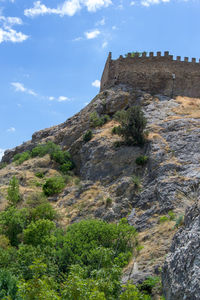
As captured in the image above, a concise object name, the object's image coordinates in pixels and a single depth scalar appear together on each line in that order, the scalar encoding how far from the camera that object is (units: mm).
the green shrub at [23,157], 32062
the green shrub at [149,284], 13812
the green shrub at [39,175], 28719
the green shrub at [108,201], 22406
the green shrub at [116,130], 27462
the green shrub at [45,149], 31477
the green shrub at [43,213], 22984
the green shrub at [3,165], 35066
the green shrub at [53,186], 26219
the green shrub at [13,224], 22375
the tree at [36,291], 9344
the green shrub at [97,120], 30906
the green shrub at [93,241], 17250
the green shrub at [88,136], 29556
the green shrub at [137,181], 22828
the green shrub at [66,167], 28769
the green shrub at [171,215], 17919
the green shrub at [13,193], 24766
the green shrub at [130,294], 10133
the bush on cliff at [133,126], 26312
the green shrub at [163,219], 18202
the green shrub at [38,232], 20188
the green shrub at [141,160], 24266
